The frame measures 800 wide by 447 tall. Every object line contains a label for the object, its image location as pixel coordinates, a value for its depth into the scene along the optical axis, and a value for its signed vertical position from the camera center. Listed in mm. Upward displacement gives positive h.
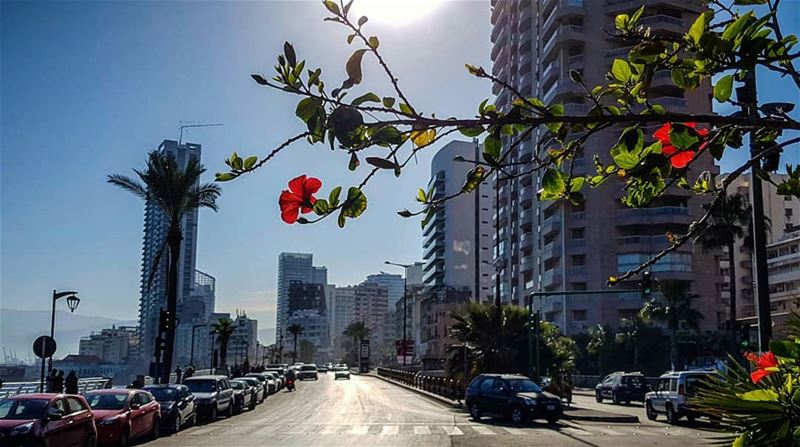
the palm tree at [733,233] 51031 +6744
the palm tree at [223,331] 71025 -694
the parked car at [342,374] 84125 -5290
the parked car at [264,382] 47178 -3542
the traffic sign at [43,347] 23219 -759
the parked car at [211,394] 28656 -2687
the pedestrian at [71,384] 29188 -2317
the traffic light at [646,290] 21877 +1098
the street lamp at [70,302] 26195 +751
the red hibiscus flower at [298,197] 3504 +567
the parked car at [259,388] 40066 -3633
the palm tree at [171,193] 33062 +5637
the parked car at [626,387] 42062 -3195
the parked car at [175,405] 24000 -2593
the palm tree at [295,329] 132688 -832
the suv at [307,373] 88500 -5501
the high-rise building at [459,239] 142875 +15971
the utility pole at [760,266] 14375 +1210
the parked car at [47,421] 14750 -1962
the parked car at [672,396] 26250 -2392
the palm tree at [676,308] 59219 +1569
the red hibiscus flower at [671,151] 3357 +760
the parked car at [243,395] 34156 -3249
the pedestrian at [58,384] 28703 -2290
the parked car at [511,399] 26391 -2504
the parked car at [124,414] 19281 -2384
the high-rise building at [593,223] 74062 +10327
